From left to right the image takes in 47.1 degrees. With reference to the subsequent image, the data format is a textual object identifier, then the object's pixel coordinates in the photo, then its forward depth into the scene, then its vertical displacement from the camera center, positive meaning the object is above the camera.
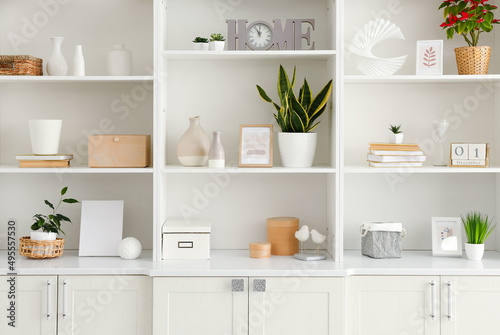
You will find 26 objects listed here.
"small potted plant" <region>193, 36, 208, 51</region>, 2.82 +0.64
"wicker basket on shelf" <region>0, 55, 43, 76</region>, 2.78 +0.52
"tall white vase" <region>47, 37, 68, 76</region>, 2.84 +0.55
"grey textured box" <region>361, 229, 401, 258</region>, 2.84 -0.34
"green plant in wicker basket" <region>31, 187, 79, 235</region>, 2.83 -0.24
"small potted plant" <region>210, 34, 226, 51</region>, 2.81 +0.65
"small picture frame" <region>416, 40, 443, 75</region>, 2.81 +0.59
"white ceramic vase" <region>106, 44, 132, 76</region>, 2.85 +0.56
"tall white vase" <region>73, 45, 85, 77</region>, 2.81 +0.54
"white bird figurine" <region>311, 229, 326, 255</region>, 2.85 -0.31
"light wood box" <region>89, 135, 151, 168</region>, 2.81 +0.11
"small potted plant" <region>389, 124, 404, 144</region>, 2.86 +0.20
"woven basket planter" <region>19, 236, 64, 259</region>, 2.75 -0.36
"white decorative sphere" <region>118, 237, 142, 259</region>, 2.78 -0.36
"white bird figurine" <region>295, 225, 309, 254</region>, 2.83 -0.29
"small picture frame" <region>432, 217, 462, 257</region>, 2.92 -0.31
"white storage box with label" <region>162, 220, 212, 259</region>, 2.79 -0.34
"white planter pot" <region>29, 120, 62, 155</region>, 2.80 +0.19
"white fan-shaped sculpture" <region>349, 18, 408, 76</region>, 2.86 +0.65
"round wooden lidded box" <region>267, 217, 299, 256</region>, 2.93 -0.32
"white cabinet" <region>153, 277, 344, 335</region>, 2.55 -0.59
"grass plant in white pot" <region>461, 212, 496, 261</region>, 2.81 -0.29
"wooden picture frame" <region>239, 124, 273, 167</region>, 2.83 +0.15
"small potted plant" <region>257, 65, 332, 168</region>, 2.82 +0.27
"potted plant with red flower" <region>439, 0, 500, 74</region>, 2.79 +0.74
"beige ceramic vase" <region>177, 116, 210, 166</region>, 2.87 +0.14
